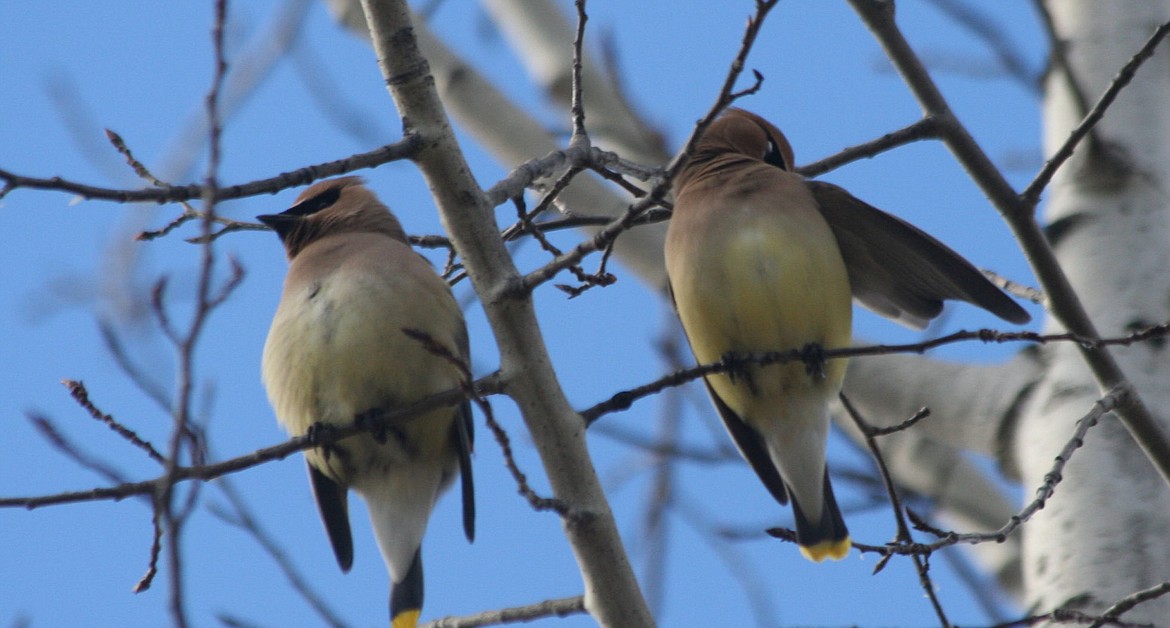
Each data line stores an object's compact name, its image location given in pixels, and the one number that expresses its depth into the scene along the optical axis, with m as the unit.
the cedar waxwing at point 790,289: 7.38
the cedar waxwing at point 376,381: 7.28
